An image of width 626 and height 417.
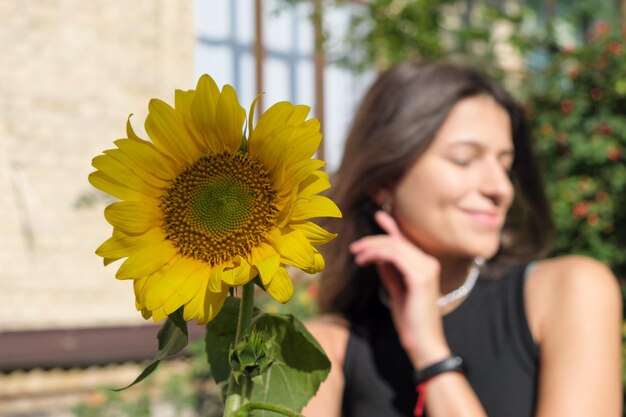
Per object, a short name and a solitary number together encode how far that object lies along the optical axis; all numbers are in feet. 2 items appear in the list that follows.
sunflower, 1.94
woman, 6.29
